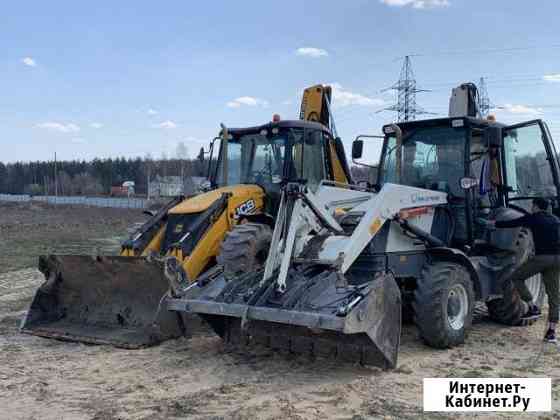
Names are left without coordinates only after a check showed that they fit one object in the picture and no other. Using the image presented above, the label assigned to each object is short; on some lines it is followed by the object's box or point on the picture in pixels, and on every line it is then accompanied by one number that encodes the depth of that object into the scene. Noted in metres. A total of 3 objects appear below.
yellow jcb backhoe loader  7.39
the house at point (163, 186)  63.47
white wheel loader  5.92
